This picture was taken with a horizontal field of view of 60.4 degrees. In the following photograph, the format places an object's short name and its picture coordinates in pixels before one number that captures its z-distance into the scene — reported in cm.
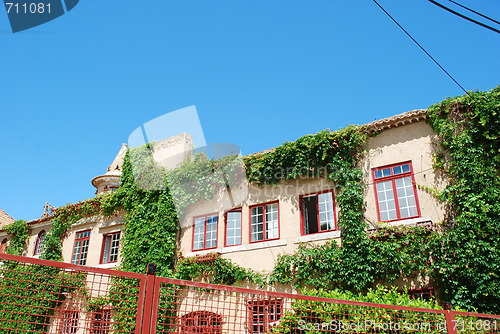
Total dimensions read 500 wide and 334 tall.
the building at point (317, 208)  1326
